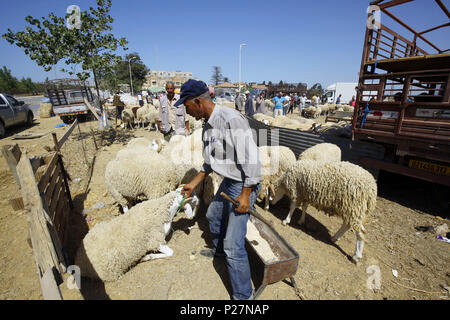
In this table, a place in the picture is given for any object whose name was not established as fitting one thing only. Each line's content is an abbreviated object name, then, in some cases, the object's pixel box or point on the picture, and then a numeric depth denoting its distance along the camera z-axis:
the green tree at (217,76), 90.56
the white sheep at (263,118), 9.63
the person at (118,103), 12.63
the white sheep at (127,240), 2.43
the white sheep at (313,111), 18.65
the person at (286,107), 18.64
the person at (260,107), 13.40
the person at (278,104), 14.35
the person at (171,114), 5.02
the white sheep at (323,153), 4.83
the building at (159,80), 69.19
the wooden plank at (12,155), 2.24
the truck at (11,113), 9.89
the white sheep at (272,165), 4.42
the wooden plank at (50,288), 1.55
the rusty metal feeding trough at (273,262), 2.22
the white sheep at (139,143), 5.06
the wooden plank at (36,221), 1.91
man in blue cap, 1.80
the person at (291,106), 21.48
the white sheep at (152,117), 11.09
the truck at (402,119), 3.64
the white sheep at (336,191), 2.92
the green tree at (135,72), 45.53
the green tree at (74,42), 6.65
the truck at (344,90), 29.45
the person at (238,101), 14.64
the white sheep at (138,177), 3.51
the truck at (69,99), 12.44
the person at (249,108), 12.54
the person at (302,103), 21.16
